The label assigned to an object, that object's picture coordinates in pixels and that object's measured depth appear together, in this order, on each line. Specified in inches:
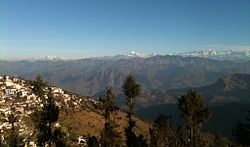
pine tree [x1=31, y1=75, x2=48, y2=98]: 2355.8
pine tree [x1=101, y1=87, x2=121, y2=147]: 1751.9
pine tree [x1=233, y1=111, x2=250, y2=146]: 1403.7
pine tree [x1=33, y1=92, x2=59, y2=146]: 1571.0
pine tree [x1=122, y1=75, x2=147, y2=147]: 2104.2
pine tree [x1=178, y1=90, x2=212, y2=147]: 1811.7
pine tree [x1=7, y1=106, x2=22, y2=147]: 935.1
